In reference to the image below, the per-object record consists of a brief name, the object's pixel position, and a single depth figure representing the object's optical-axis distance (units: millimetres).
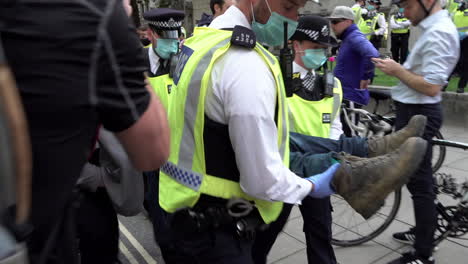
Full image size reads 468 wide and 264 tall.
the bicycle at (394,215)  2859
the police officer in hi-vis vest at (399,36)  10398
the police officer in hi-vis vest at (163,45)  3406
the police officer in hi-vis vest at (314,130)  2324
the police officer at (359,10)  10234
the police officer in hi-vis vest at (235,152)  1386
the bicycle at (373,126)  3727
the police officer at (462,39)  7223
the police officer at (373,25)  10812
